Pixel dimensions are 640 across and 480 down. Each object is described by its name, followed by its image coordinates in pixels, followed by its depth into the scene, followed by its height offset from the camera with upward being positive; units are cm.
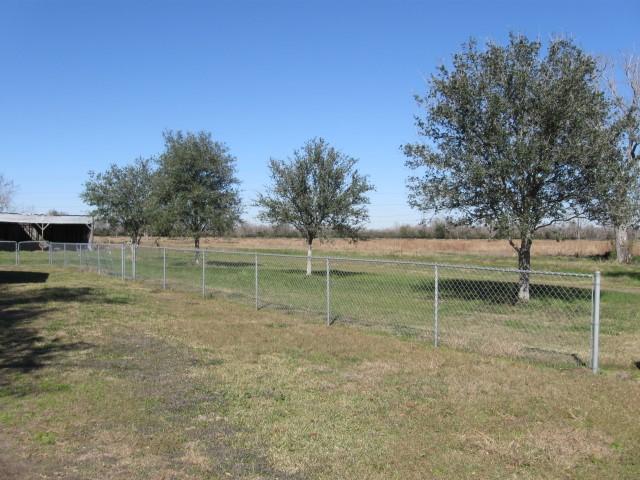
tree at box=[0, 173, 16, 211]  6969 +354
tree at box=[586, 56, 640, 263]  1316 +120
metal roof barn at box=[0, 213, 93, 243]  4338 +19
